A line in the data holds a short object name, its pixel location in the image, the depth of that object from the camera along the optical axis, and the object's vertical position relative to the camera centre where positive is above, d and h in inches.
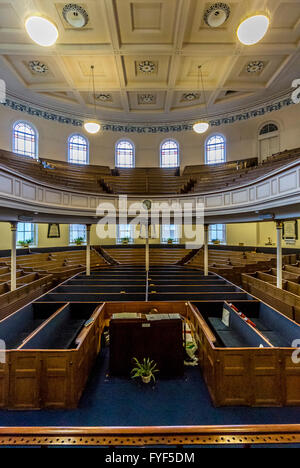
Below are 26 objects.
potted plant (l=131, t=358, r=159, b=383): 155.1 -92.4
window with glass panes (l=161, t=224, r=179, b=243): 644.7 +21.4
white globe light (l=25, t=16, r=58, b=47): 248.2 +244.3
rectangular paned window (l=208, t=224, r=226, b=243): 626.5 +21.3
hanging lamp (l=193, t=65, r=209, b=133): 463.2 +242.5
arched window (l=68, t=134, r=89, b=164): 636.7 +266.2
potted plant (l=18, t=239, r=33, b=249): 516.4 -6.6
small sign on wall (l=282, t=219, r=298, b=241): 500.7 +22.1
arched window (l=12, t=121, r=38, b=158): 553.9 +260.0
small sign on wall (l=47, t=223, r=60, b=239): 568.5 +23.9
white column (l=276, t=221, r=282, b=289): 277.4 -21.4
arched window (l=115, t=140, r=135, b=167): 675.4 +265.5
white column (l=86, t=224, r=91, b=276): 394.9 -39.7
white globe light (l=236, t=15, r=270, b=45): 248.4 +246.2
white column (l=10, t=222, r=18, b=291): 267.0 -26.8
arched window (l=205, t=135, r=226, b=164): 640.6 +267.5
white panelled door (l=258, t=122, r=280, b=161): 564.4 +262.0
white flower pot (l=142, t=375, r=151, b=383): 154.9 -96.9
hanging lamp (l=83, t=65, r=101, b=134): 438.9 +231.1
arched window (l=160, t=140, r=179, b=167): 675.4 +267.0
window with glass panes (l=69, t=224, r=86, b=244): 614.9 +23.4
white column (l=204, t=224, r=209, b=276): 383.9 -25.8
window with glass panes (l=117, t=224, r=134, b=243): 637.9 +23.9
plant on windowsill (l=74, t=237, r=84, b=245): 607.0 -2.2
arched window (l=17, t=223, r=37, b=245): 535.2 +18.2
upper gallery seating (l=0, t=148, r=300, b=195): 430.6 +148.1
